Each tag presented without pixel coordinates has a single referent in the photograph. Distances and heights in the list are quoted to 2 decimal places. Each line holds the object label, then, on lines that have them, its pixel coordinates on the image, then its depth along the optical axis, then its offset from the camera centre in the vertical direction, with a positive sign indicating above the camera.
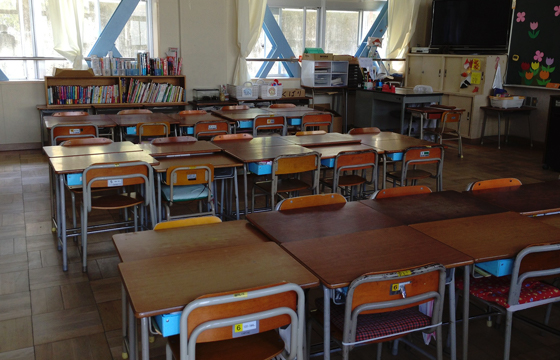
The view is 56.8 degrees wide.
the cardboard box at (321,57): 8.84 +0.18
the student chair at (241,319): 1.58 -0.77
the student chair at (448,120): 7.06 -0.72
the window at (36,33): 7.50 +0.43
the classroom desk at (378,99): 7.68 -0.46
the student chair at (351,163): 4.03 -0.73
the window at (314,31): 9.26 +0.68
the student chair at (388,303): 1.79 -0.81
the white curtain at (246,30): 8.37 +0.59
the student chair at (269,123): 5.71 -0.61
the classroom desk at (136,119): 5.38 -0.59
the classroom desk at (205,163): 3.71 -0.71
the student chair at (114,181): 3.32 -0.75
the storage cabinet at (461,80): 8.51 -0.17
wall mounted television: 8.61 +0.78
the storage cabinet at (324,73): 8.90 -0.09
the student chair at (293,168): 3.83 -0.74
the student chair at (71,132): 4.96 -0.66
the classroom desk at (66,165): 3.41 -0.67
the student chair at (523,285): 2.11 -0.98
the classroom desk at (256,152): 3.85 -0.66
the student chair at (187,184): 3.55 -0.83
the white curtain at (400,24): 9.70 +0.84
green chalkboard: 7.82 +0.42
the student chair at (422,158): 4.28 -0.72
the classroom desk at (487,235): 2.11 -0.71
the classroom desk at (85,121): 5.29 -0.60
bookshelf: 7.25 -0.39
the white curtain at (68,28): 7.47 +0.50
